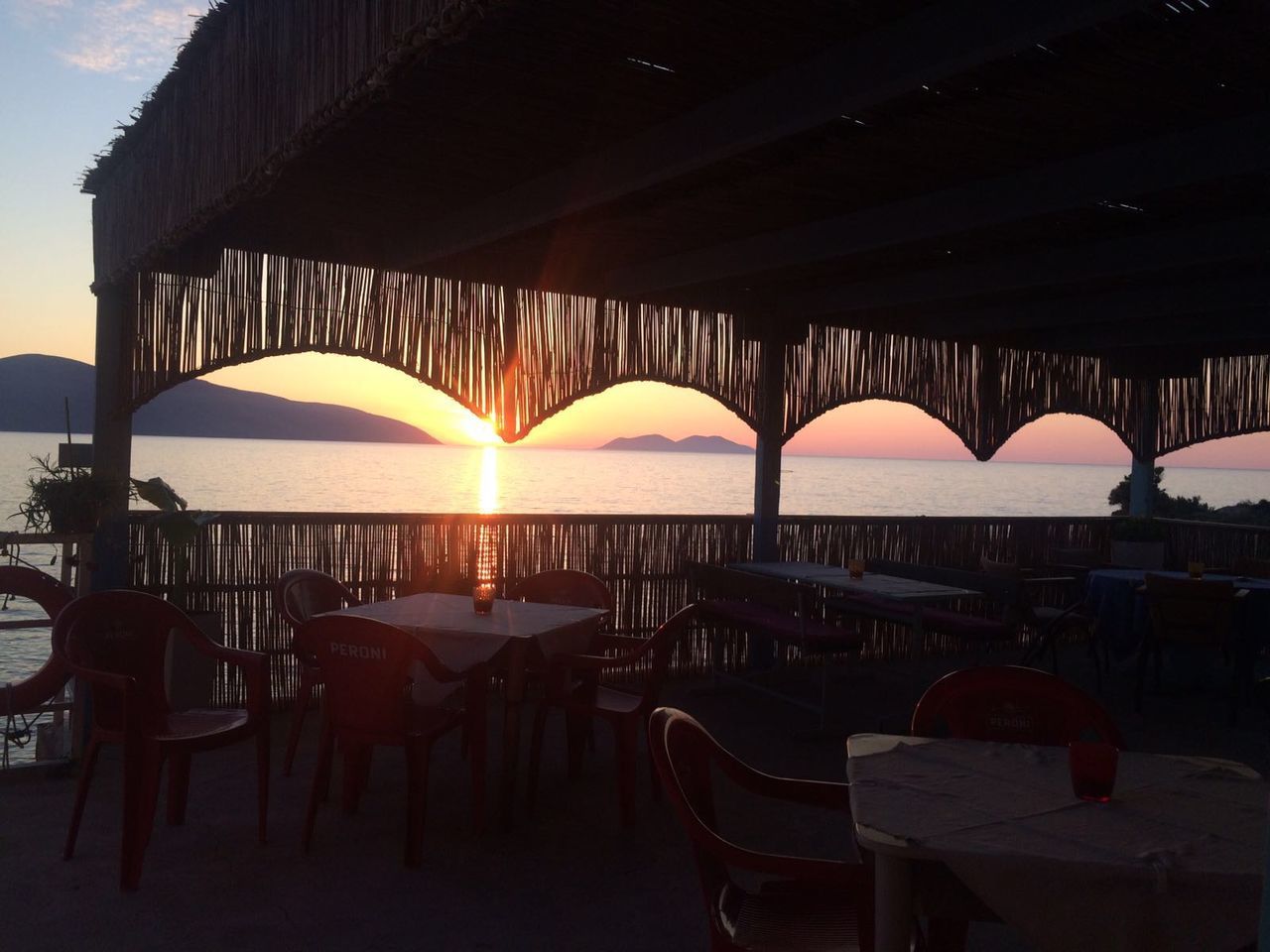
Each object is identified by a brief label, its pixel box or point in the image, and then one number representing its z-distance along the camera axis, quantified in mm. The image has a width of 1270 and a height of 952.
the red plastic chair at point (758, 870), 2129
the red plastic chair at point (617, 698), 4270
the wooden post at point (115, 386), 5766
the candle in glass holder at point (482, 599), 4680
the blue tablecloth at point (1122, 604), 7129
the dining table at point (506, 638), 4148
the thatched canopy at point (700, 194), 3143
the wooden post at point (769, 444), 7586
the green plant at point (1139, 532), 9164
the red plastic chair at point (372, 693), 3721
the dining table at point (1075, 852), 1708
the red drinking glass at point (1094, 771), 2100
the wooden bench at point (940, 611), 6113
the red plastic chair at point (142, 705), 3490
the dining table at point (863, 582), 5805
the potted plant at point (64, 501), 5059
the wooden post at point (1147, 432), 9742
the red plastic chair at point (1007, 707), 2840
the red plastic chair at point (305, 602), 4715
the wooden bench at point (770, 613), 5734
